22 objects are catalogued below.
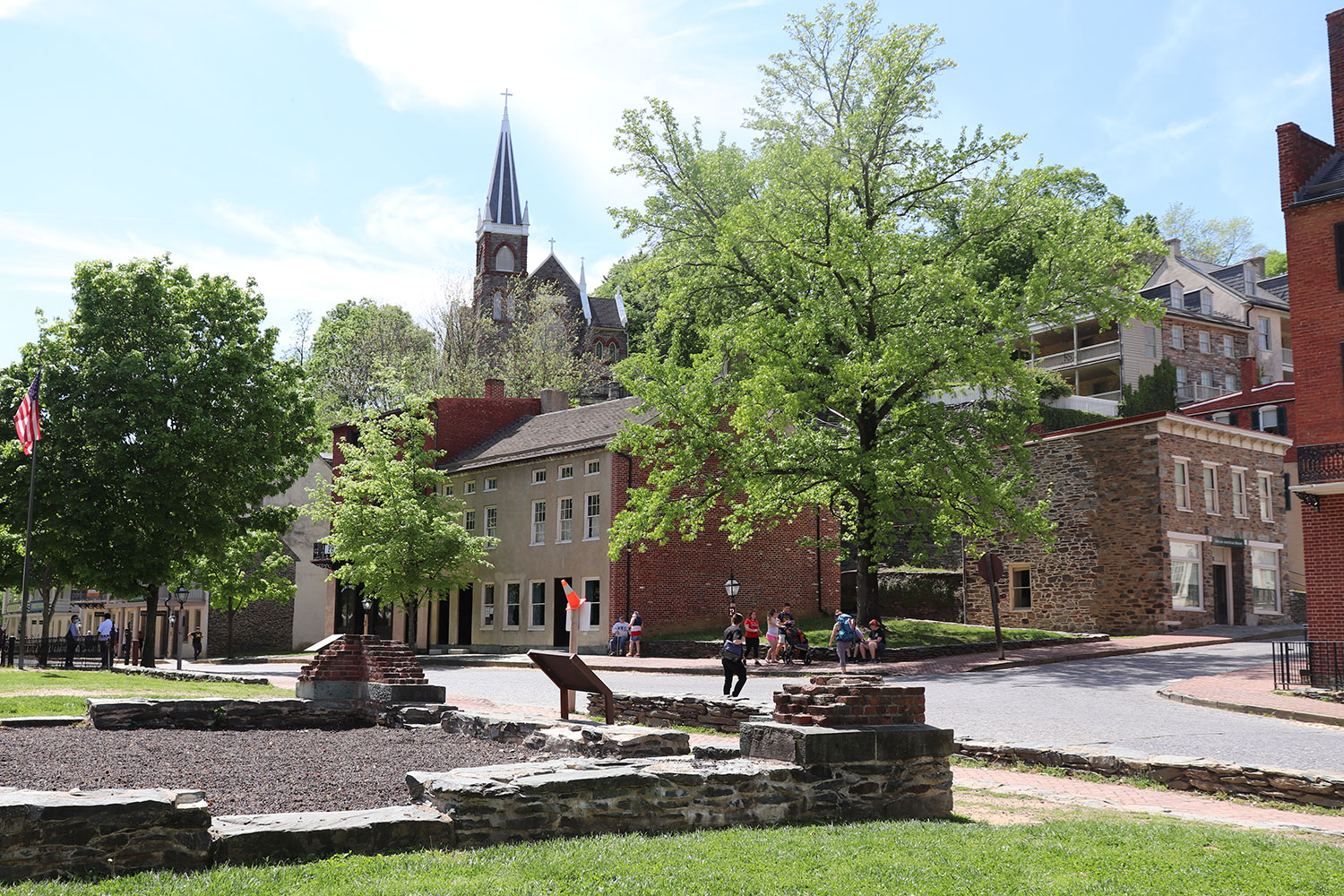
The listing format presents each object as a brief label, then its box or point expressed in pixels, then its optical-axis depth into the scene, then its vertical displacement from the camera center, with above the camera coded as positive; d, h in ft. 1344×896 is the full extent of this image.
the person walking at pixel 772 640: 96.78 -5.16
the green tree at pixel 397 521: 131.75 +7.02
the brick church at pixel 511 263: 307.99 +89.56
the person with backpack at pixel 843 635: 81.30 -4.03
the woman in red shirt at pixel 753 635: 93.50 -4.58
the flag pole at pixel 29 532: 91.68 +4.07
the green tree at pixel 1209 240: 261.85 +79.61
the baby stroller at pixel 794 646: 96.48 -5.67
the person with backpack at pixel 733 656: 59.72 -4.02
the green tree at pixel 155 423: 95.76 +13.85
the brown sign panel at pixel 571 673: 45.80 -3.79
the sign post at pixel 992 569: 87.30 +0.83
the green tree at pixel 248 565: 106.22 +1.65
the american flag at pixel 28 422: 90.58 +12.92
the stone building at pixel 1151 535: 113.09 +4.67
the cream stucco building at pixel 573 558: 128.67 +2.63
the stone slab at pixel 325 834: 21.04 -4.87
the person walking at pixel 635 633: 114.42 -5.30
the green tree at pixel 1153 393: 172.96 +28.61
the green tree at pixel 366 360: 207.00 +43.01
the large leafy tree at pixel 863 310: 92.27 +23.33
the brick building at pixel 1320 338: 74.08 +16.41
